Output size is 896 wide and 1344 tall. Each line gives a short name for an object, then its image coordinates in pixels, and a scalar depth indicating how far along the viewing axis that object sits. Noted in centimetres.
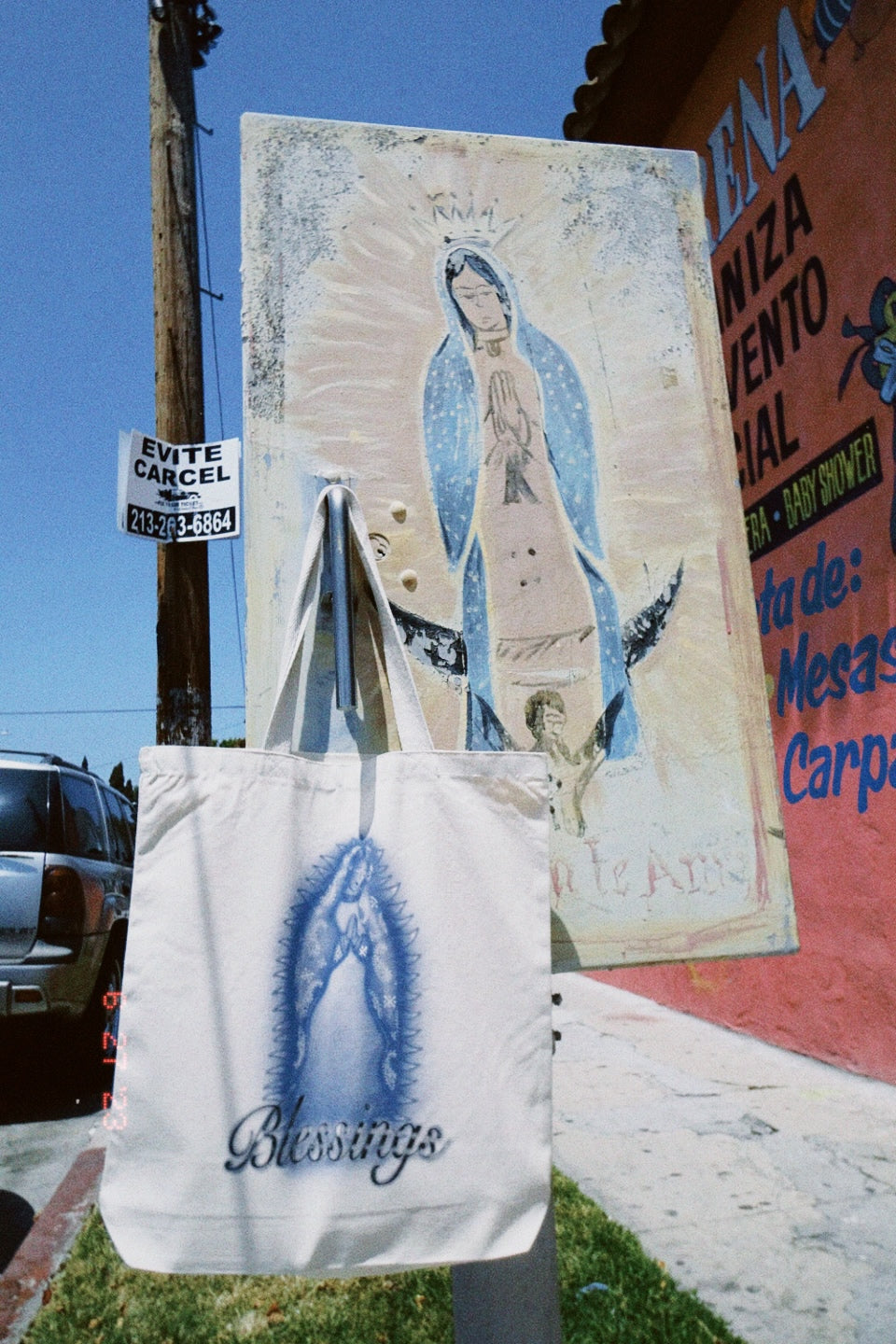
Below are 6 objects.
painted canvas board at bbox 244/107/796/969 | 167
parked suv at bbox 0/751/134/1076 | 488
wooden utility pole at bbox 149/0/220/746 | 408
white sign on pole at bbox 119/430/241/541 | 403
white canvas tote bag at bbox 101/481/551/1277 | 129
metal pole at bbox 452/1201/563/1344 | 150
